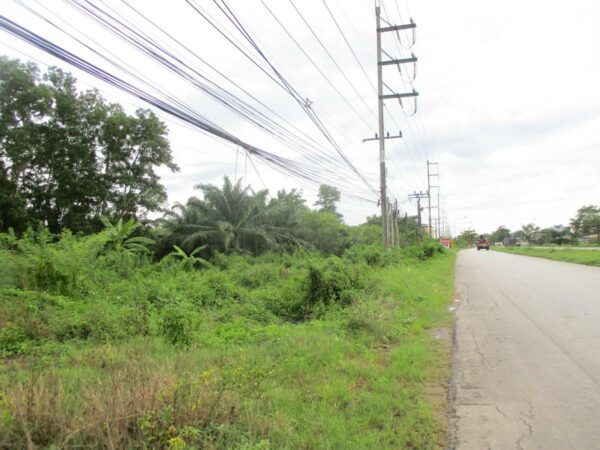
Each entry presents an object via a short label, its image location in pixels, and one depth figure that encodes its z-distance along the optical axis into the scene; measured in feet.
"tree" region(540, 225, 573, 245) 238.48
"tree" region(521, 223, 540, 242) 328.25
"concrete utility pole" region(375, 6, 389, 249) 68.28
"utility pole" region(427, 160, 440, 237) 205.26
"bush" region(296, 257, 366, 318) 34.04
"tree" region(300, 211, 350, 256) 122.42
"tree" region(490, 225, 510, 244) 457.68
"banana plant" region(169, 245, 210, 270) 63.35
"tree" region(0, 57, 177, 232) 75.41
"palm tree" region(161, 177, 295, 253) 86.43
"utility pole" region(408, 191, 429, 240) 170.42
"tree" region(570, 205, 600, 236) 222.07
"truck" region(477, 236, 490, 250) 249.96
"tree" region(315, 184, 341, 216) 211.82
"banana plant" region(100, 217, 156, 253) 54.35
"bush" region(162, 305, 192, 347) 21.43
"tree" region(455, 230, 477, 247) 417.49
